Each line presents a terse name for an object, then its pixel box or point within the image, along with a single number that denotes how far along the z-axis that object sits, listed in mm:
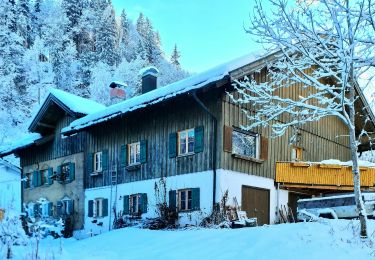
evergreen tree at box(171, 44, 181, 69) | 73969
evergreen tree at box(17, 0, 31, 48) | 48662
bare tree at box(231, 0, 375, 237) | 7621
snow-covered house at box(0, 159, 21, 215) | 35419
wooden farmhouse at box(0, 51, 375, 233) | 16953
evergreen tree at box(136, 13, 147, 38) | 76844
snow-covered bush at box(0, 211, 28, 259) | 9648
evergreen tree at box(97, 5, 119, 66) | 58628
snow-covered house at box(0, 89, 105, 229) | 23891
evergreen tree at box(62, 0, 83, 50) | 56494
